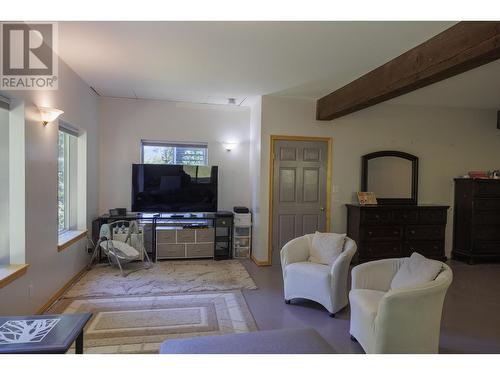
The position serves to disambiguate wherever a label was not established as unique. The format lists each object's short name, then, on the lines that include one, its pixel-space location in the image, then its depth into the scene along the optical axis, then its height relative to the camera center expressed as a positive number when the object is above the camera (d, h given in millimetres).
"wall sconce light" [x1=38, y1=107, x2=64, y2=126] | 3028 +627
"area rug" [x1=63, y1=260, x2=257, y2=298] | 3719 -1287
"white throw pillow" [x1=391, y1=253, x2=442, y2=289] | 2380 -700
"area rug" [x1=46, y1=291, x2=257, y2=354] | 2582 -1311
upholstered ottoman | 1619 -863
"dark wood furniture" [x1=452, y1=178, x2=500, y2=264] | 5102 -577
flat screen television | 5055 -126
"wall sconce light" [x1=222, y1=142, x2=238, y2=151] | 5547 +622
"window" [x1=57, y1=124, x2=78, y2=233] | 4043 +19
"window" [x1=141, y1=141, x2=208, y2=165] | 5375 +464
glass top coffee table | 1616 -860
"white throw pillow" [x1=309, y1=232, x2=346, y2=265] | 3414 -718
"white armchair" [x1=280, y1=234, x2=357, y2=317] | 3145 -975
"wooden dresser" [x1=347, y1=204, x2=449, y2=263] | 4863 -743
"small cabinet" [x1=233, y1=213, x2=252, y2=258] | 5230 -908
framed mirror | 5270 +93
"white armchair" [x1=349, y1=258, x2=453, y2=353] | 2146 -954
